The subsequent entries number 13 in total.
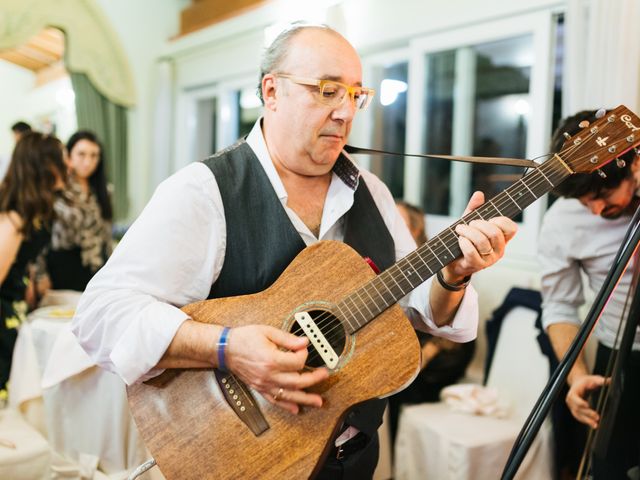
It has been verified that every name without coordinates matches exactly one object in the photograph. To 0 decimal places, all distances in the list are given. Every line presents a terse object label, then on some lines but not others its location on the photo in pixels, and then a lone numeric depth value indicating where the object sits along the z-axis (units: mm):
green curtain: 6219
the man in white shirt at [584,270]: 1773
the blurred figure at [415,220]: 3400
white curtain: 2648
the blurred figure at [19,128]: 5012
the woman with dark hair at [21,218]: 2842
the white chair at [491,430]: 2416
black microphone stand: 1075
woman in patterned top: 3744
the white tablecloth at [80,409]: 2682
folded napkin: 2701
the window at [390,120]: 4359
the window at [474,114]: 3596
